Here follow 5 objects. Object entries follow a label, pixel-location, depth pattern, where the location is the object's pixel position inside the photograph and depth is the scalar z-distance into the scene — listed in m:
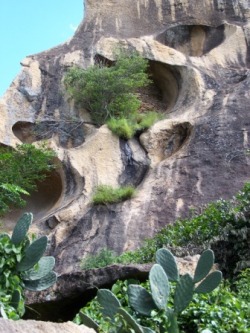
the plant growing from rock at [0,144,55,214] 12.20
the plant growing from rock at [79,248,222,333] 4.60
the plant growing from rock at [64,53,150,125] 17.03
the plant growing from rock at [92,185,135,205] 13.82
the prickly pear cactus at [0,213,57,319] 5.40
